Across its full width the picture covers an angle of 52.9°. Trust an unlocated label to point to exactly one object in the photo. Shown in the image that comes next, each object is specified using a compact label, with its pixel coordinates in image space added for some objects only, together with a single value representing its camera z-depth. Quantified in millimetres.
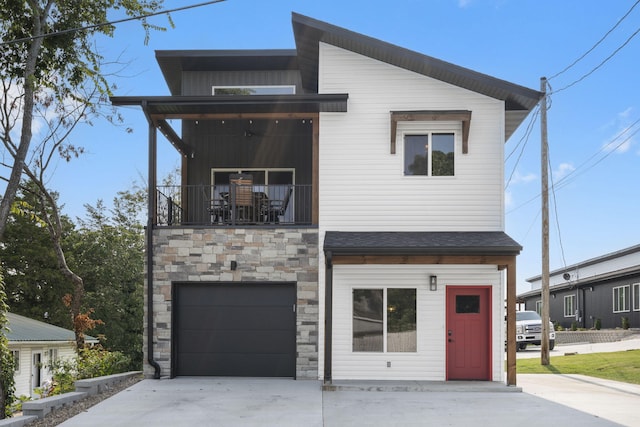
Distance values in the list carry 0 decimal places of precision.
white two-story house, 13406
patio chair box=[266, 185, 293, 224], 14789
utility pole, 18641
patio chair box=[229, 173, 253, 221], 14141
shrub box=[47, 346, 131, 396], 13047
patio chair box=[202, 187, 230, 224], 14502
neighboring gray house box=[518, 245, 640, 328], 28075
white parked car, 24750
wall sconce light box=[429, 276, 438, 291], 13414
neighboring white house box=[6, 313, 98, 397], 25453
